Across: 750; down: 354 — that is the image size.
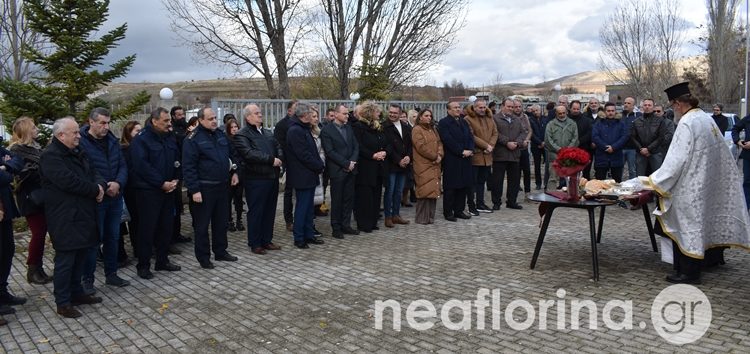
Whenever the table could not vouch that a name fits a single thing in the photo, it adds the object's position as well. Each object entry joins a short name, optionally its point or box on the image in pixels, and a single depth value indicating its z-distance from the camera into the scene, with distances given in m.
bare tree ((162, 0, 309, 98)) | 16.86
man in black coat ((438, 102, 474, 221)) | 9.66
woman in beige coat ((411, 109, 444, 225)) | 9.43
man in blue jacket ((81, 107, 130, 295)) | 6.09
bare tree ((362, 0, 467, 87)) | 19.11
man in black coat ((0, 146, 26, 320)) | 5.58
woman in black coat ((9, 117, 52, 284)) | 6.21
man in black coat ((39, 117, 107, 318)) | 5.34
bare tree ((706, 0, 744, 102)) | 33.00
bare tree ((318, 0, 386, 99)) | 18.22
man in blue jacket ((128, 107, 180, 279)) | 6.64
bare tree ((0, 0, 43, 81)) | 17.59
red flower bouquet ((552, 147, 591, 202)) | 6.48
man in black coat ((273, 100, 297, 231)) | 9.48
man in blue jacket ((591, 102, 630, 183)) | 11.37
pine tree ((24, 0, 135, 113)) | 9.16
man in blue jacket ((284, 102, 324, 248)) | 8.00
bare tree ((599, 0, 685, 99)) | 35.84
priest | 6.09
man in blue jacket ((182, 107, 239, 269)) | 6.88
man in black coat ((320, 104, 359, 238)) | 8.56
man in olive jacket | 11.45
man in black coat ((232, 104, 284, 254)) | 7.63
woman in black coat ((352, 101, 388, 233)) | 9.10
